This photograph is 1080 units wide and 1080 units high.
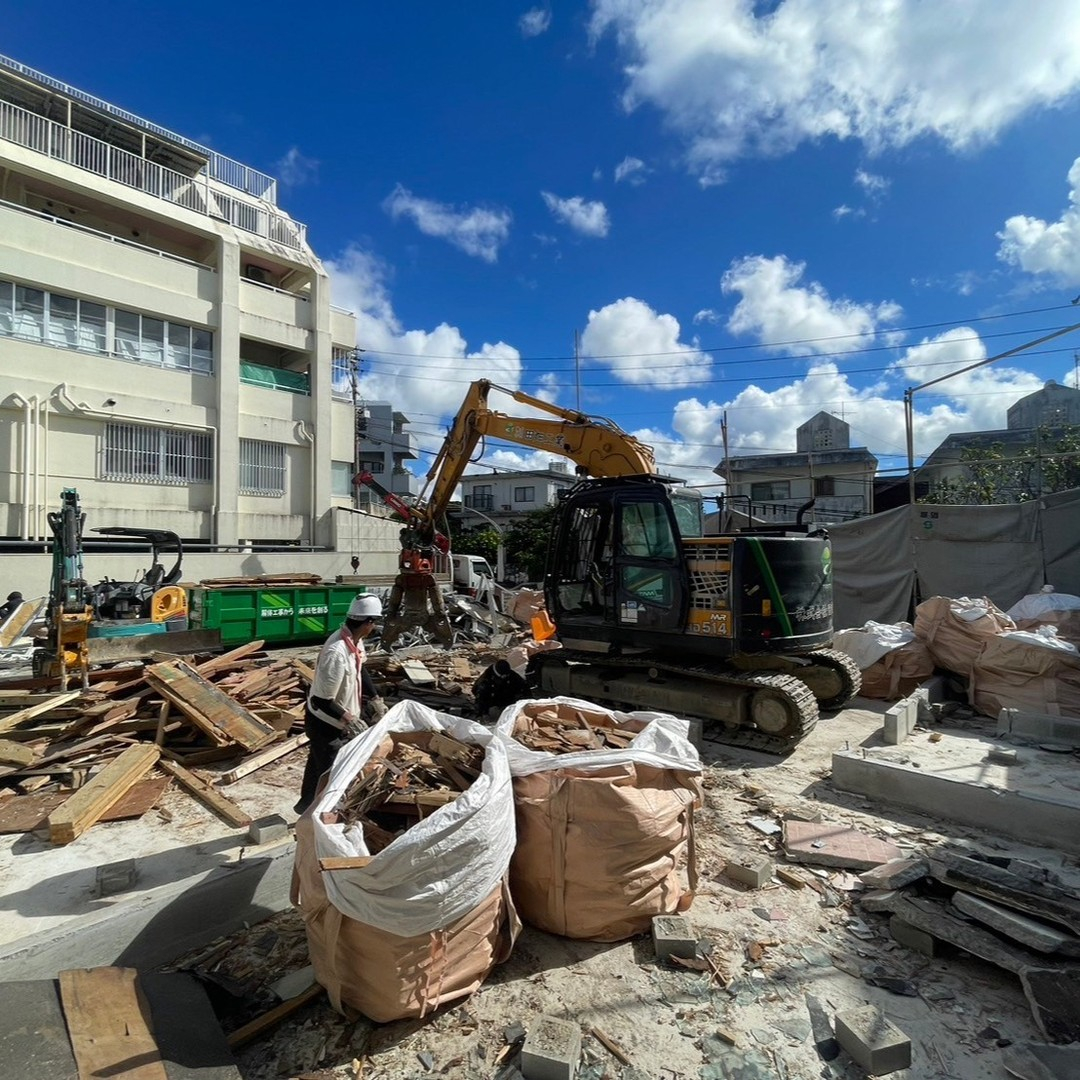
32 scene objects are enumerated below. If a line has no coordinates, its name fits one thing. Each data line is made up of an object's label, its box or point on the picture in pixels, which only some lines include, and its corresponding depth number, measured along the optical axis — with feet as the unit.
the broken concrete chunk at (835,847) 13.73
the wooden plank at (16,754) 18.28
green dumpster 42.80
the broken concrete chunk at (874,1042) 8.23
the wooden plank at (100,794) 15.02
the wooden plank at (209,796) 16.33
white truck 60.59
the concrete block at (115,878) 12.75
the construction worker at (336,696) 13.91
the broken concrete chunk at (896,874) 12.30
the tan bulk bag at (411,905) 8.55
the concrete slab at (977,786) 15.11
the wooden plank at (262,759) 19.02
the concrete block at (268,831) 14.48
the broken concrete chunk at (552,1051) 8.07
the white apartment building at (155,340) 51.78
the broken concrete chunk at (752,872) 12.96
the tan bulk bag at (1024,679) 24.26
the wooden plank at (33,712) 19.90
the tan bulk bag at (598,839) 10.52
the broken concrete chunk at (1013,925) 10.10
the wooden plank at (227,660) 24.89
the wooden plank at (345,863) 8.62
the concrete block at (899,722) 22.02
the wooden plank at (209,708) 20.34
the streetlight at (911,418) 38.61
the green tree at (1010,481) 61.87
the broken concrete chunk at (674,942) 10.48
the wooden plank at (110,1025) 7.77
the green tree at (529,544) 103.24
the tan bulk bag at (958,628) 27.09
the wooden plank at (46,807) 15.74
